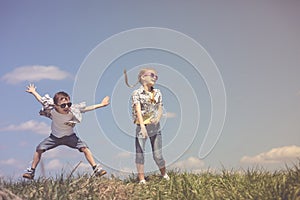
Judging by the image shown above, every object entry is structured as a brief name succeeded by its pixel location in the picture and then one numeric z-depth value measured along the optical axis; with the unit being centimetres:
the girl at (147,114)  882
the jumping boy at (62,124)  905
